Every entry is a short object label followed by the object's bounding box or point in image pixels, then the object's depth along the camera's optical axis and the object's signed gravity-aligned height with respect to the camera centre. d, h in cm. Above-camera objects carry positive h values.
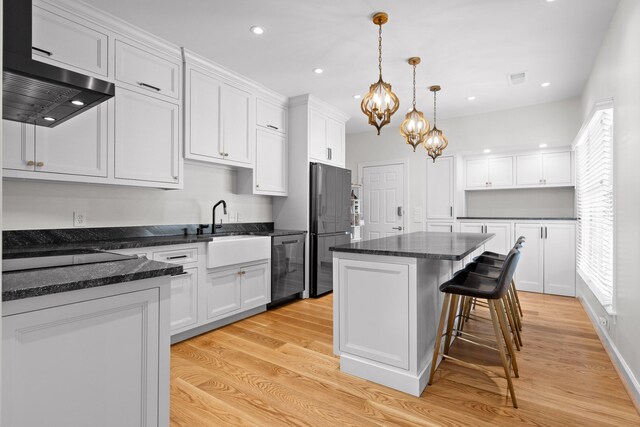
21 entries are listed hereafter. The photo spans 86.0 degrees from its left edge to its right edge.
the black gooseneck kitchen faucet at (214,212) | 372 +2
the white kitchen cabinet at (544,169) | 473 +64
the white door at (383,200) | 602 +26
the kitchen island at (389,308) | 211 -62
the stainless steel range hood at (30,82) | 135 +56
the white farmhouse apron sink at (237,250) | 317 -36
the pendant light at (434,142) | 381 +80
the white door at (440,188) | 553 +42
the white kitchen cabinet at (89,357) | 100 -47
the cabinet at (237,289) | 322 -76
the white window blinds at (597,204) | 279 +9
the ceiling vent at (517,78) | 383 +155
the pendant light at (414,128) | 324 +82
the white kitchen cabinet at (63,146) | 224 +48
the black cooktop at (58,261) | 135 -21
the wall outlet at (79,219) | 278 -5
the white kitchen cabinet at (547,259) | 449 -60
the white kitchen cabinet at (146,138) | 279 +65
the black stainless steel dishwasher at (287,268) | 391 -64
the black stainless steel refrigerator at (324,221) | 439 -9
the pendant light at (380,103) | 259 +84
